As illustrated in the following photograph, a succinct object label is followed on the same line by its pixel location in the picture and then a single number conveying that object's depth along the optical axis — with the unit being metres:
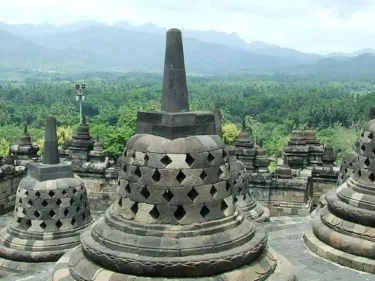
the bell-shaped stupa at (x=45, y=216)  10.05
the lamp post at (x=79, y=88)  37.52
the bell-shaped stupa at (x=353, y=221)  7.44
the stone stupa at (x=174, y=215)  5.21
